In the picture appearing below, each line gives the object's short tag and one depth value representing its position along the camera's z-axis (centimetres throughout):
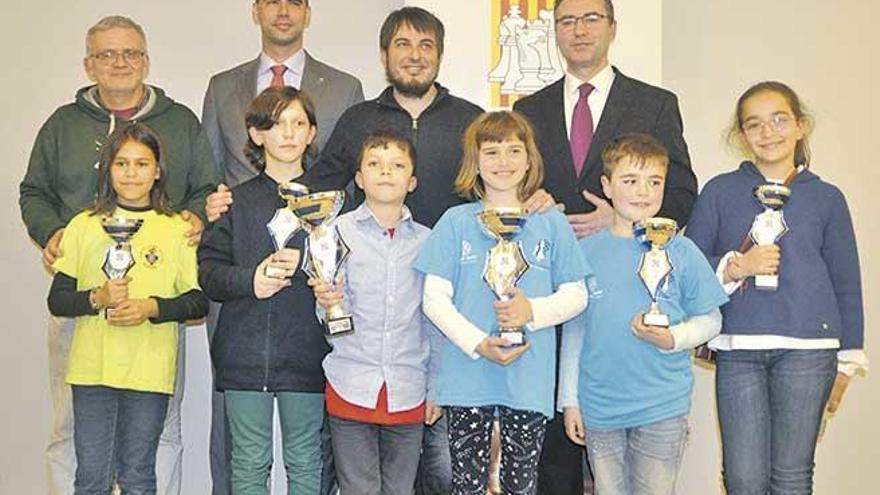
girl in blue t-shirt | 301
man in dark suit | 356
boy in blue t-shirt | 307
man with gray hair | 382
